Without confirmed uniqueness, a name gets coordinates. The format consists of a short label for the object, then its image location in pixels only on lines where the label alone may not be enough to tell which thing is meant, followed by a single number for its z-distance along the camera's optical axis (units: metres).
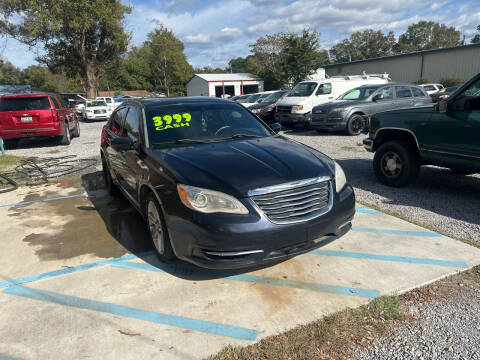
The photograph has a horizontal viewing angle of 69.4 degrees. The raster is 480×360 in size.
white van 13.58
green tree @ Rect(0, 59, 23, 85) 77.87
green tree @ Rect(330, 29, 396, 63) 77.75
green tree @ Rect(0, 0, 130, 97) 28.05
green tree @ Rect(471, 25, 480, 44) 73.88
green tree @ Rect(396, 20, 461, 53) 85.38
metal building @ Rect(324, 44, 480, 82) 30.50
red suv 10.82
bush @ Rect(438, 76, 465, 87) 30.50
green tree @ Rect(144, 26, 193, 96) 69.94
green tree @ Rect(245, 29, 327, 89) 35.75
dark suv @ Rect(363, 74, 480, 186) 4.63
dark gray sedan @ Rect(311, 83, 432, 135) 11.62
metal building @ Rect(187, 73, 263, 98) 44.31
